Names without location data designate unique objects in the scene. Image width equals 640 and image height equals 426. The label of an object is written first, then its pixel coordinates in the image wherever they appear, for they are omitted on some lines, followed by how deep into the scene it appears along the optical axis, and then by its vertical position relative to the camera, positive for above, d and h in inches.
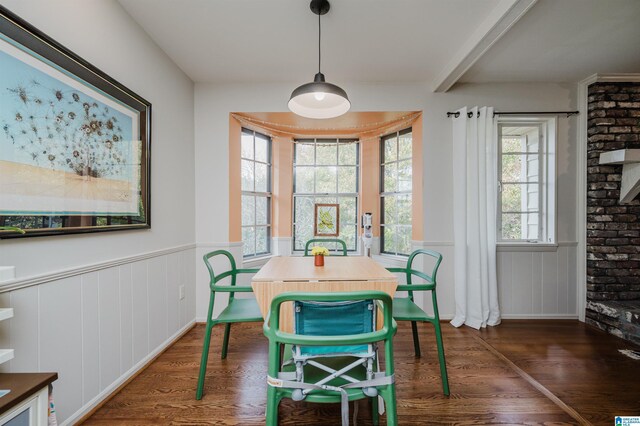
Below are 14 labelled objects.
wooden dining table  61.5 -15.5
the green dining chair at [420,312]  68.3 -25.6
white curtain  108.7 -3.0
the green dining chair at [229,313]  67.1 -26.0
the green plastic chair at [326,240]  107.5 -11.3
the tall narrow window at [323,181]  144.4 +15.0
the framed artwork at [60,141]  46.3 +13.5
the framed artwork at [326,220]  143.6 -4.4
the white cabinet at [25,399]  32.4 -22.3
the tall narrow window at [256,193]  129.4 +8.1
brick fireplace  107.2 +2.2
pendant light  65.3 +27.8
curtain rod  112.0 +38.8
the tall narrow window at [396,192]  128.7 +8.8
